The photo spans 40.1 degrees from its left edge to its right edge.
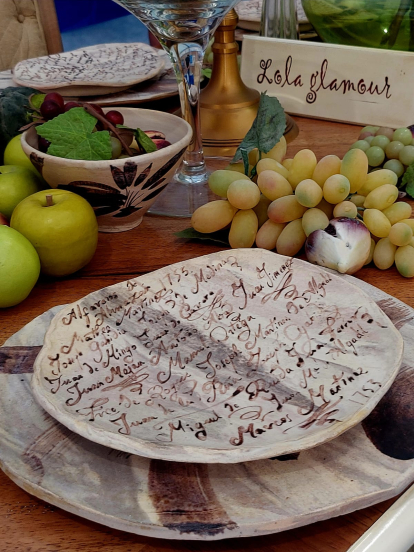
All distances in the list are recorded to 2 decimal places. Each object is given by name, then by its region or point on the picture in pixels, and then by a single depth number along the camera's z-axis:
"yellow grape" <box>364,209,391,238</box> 0.54
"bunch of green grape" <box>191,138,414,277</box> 0.53
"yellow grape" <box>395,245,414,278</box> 0.53
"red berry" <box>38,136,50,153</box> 0.60
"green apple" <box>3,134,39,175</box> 0.69
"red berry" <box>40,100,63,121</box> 0.61
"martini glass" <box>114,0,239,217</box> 0.60
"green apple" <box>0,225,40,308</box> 0.50
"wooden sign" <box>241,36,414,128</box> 0.79
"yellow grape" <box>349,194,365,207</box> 0.57
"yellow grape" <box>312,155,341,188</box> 0.54
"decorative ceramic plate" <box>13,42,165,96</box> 0.91
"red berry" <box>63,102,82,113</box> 0.63
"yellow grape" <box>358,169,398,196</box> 0.57
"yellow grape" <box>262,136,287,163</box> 0.62
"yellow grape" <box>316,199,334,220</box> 0.55
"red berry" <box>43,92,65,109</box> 0.61
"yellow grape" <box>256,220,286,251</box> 0.57
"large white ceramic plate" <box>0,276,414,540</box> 0.28
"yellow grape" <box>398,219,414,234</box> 0.55
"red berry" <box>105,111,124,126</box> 0.64
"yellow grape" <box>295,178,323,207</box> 0.53
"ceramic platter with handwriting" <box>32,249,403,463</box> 0.32
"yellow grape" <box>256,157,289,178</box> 0.58
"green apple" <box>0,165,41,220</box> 0.62
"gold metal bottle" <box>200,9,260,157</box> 0.81
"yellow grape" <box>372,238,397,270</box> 0.54
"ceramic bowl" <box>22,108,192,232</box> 0.55
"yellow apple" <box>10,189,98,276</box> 0.53
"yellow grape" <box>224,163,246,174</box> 0.62
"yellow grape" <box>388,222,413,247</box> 0.52
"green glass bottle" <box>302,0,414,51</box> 0.84
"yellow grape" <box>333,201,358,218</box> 0.53
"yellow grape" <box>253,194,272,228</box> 0.59
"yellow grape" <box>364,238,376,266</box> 0.55
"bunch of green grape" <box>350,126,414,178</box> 0.64
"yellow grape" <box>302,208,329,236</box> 0.53
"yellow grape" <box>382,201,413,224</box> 0.54
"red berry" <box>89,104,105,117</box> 0.60
